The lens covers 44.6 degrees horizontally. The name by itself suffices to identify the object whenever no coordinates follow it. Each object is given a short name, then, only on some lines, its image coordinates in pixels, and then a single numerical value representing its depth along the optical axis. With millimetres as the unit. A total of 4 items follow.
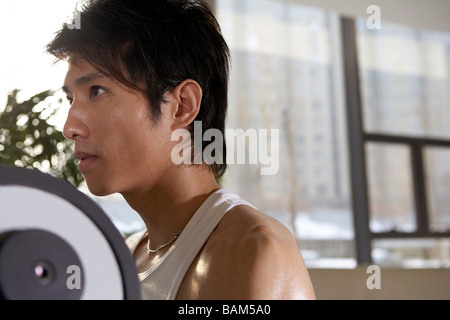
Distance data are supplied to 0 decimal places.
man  796
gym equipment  352
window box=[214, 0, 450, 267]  3799
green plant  1530
